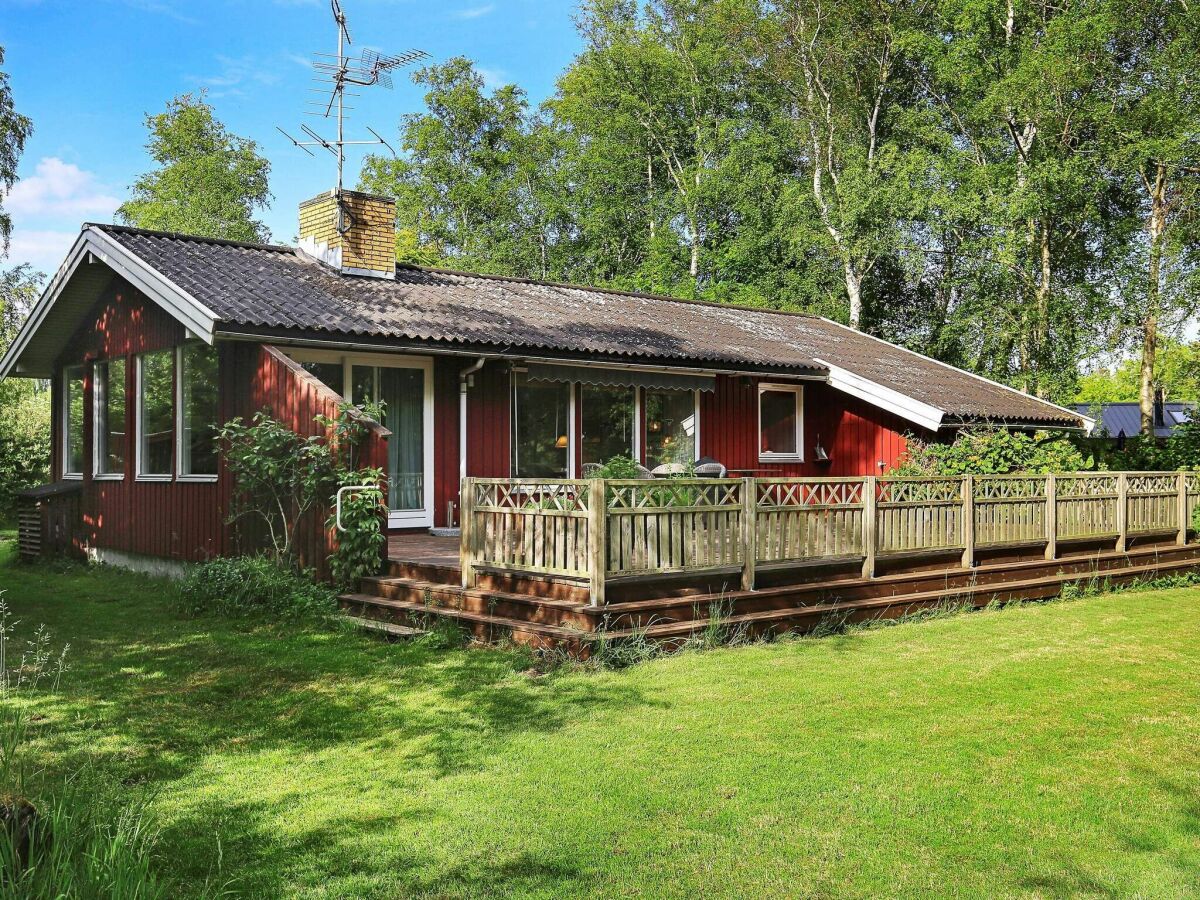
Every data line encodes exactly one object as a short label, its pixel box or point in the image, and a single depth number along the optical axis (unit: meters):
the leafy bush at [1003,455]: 13.80
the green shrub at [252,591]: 9.15
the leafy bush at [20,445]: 20.41
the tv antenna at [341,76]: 14.21
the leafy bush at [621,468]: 10.27
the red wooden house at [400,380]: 11.26
